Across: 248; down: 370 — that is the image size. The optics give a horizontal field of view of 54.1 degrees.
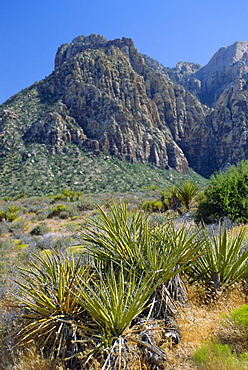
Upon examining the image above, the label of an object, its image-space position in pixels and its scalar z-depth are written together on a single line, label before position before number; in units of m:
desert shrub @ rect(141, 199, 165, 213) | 15.60
